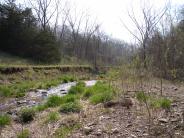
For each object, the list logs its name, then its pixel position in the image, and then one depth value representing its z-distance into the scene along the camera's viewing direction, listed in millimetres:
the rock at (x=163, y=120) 3035
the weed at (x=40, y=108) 4702
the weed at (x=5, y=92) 6798
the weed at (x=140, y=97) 3952
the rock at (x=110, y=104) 4067
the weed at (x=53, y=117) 3935
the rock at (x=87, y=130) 3202
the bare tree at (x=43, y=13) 23165
